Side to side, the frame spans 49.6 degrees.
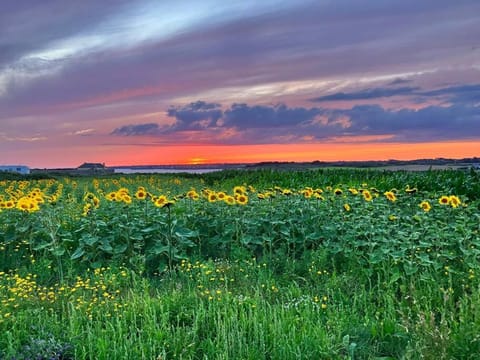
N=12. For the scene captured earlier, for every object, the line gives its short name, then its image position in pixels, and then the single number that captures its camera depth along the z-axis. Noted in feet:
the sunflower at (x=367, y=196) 23.38
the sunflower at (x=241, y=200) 22.93
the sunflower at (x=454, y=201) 21.29
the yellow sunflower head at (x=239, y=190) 23.90
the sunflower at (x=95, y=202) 22.91
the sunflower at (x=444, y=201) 21.59
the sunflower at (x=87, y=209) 23.03
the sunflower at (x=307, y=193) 24.44
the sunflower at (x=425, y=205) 21.04
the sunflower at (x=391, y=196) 23.23
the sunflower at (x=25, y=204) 22.66
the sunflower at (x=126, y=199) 23.19
